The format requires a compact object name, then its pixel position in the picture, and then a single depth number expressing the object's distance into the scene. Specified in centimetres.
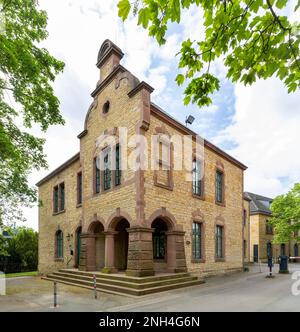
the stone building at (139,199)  1418
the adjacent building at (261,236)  3603
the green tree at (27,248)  2927
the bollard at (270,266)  1827
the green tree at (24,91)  1033
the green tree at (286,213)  2950
